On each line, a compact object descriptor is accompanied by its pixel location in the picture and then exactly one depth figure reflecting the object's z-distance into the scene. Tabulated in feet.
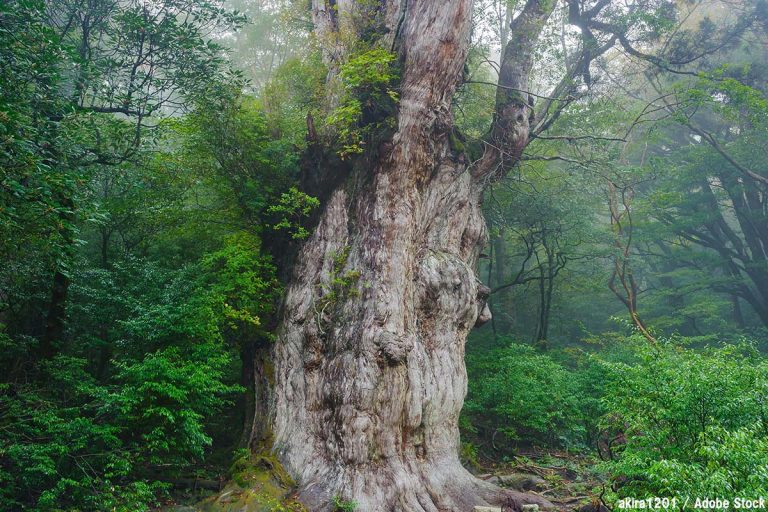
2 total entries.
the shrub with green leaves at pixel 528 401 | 31.60
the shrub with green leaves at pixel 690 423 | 11.52
